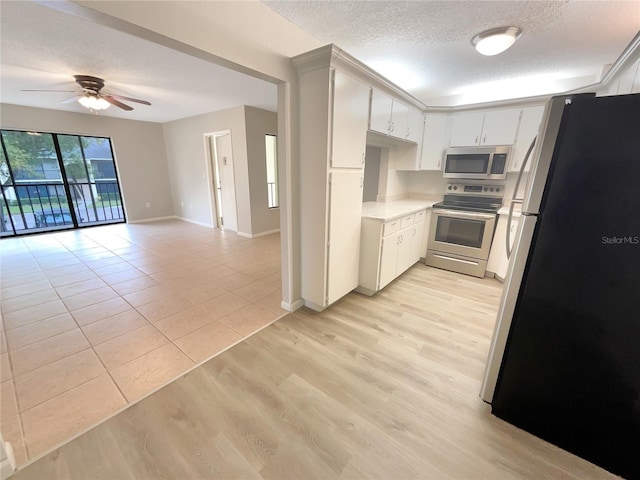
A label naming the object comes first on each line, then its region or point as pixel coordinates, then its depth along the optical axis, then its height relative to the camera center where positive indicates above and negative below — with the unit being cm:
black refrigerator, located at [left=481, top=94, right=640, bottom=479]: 113 -52
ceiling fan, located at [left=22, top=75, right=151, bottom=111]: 321 +95
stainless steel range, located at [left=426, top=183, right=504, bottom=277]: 337 -71
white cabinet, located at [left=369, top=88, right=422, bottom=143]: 264 +62
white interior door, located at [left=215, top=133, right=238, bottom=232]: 539 -24
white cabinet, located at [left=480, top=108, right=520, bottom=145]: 328 +61
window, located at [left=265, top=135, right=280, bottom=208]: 547 -5
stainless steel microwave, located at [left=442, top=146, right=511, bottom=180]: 339 +16
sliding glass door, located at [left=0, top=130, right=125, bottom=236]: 506 -37
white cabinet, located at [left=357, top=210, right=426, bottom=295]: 278 -86
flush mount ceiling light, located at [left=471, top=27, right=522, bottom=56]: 213 +111
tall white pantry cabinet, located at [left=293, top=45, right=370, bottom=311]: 211 +1
